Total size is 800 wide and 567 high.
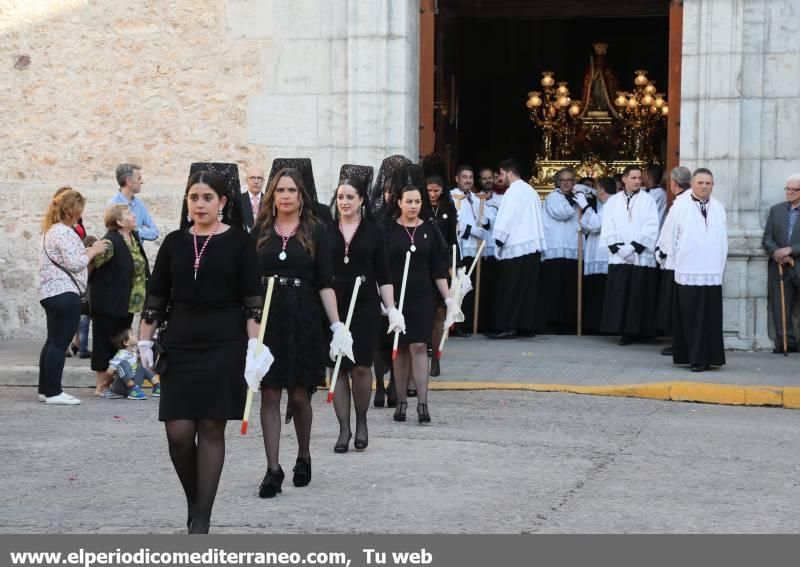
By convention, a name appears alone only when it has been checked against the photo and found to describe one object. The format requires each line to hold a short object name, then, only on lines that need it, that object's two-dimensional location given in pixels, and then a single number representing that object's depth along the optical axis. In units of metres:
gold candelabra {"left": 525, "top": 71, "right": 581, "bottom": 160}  20.19
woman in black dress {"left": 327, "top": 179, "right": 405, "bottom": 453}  9.22
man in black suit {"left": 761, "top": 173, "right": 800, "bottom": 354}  13.73
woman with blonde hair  11.40
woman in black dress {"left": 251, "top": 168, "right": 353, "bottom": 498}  8.07
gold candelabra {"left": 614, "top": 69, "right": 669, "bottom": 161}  19.88
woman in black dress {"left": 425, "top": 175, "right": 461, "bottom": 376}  12.69
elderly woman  11.83
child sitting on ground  11.84
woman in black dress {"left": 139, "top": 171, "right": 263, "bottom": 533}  6.67
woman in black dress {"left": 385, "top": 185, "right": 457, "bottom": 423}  10.45
